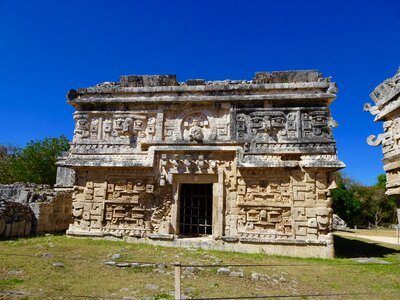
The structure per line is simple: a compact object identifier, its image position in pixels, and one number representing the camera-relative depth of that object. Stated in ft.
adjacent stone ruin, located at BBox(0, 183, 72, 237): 32.95
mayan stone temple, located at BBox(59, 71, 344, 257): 30.22
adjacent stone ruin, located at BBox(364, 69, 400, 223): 17.37
